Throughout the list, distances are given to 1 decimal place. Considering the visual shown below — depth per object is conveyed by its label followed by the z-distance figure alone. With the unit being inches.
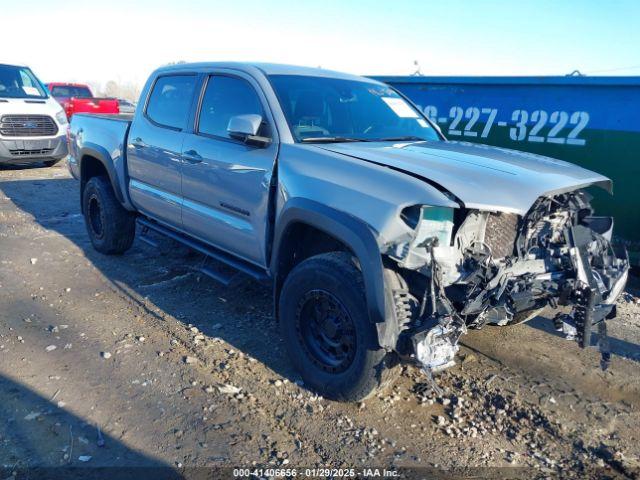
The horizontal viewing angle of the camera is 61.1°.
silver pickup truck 109.2
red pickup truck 637.9
